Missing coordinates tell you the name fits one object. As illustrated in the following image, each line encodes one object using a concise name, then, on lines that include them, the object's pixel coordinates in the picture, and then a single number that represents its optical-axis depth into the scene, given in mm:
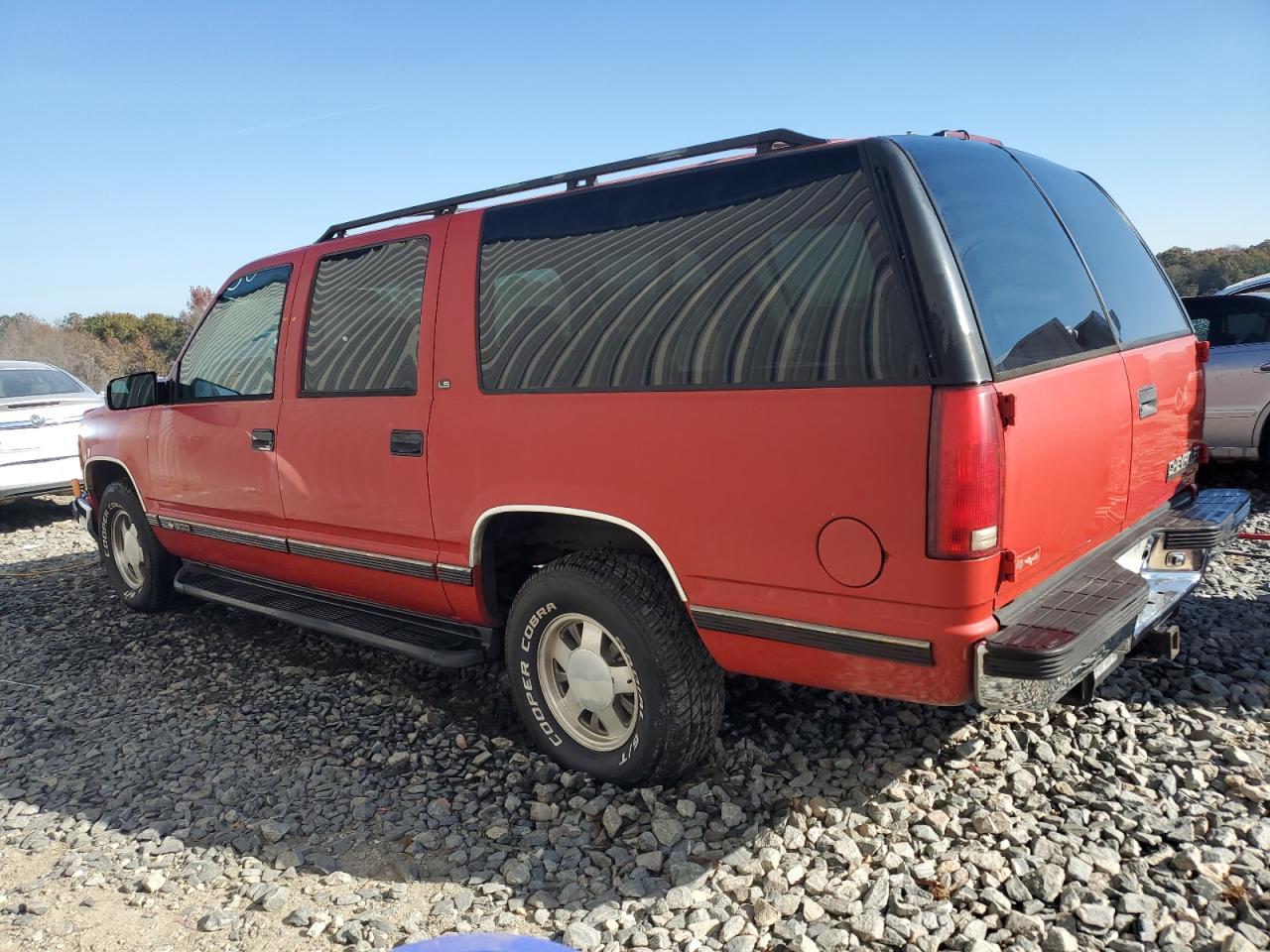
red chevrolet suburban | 2338
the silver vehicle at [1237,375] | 6863
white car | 8312
